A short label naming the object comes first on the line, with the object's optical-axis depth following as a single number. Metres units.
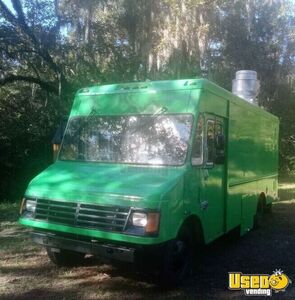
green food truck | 3.99
